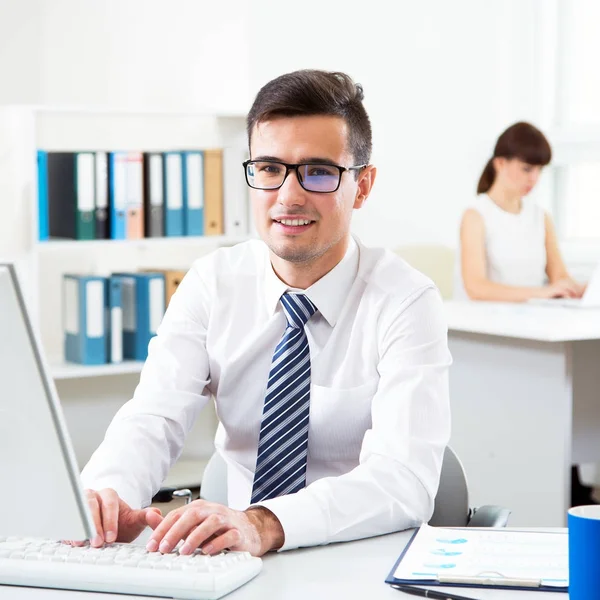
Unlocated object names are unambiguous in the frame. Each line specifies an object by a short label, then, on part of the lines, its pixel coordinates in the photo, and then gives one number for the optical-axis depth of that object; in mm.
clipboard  1122
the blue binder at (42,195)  3500
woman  4156
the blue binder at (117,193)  3600
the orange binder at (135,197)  3631
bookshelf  3486
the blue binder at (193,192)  3771
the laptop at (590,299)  3420
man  1506
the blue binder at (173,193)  3719
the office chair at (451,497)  1662
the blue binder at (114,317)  3654
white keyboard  1092
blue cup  944
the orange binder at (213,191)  3832
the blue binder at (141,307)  3695
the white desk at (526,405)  2965
